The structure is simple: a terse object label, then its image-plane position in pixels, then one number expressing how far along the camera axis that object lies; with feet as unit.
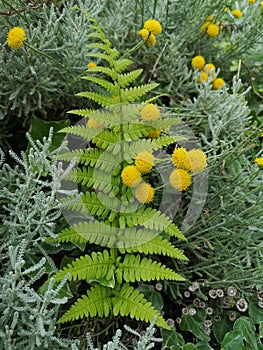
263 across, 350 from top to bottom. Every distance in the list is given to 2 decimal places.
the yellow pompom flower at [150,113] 1.25
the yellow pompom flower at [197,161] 1.18
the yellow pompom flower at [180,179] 1.18
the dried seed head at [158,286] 1.36
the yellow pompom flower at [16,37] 1.35
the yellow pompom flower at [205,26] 1.90
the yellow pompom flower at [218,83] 1.77
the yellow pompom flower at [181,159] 1.18
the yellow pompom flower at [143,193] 1.19
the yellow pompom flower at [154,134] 1.29
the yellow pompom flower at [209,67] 1.79
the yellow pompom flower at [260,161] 1.24
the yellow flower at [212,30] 1.87
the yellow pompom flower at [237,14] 1.95
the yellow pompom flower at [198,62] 1.83
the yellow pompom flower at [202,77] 1.76
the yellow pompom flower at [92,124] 1.25
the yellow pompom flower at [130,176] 1.17
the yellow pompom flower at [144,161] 1.17
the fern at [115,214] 1.14
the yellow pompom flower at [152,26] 1.48
